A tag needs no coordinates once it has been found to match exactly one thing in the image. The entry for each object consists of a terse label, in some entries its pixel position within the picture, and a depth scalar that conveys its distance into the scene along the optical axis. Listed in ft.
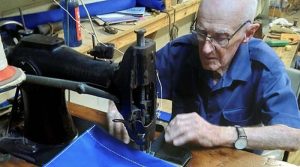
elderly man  3.48
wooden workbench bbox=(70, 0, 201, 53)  5.18
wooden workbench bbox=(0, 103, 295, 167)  2.92
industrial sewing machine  2.58
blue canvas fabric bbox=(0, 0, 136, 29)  4.89
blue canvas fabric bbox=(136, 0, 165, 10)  6.60
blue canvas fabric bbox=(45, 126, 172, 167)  2.85
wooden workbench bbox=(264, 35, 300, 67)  7.44
